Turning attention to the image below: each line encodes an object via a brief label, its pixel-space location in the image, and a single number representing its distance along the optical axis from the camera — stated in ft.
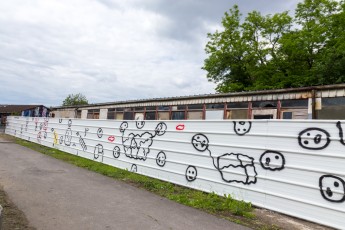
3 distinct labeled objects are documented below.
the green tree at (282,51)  86.76
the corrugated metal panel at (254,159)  14.75
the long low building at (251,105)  41.75
